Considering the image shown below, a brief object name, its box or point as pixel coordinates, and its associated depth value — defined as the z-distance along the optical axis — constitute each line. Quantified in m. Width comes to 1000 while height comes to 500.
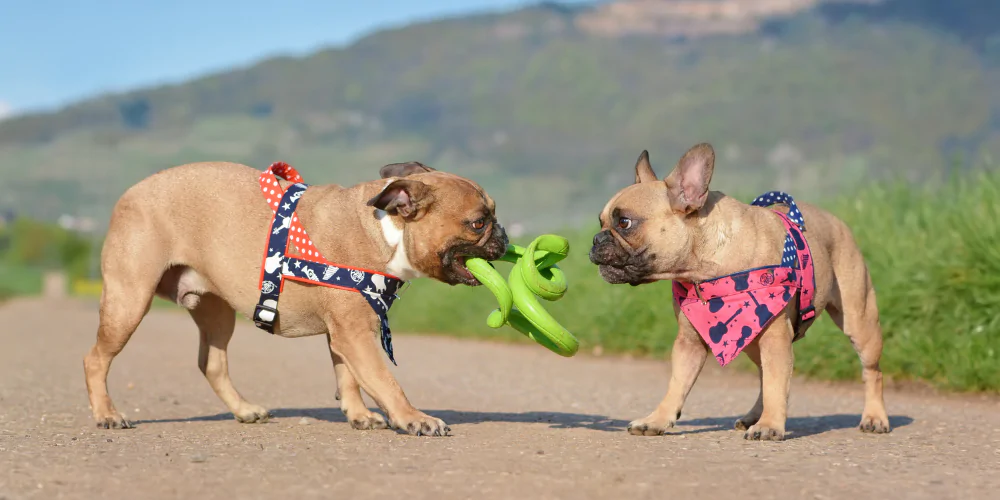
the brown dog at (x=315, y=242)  6.29
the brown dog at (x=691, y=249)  6.24
